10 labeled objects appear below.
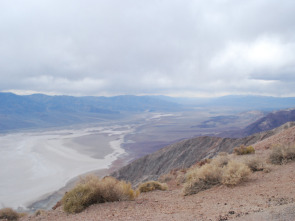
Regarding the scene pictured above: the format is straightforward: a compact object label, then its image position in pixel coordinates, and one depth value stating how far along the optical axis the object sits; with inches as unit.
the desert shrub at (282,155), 455.8
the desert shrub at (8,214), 426.0
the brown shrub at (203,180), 381.7
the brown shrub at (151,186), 469.7
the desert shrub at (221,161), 506.1
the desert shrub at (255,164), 429.1
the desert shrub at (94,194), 319.0
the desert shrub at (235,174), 362.9
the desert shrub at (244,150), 653.9
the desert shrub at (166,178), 673.8
